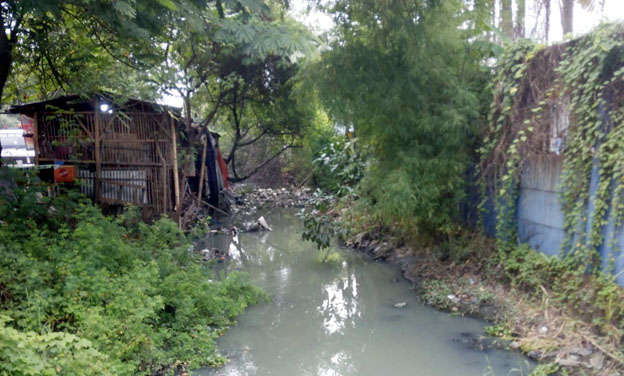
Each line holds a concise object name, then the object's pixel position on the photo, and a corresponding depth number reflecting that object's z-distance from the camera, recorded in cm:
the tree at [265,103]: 1149
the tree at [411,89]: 569
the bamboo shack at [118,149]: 849
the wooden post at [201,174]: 1068
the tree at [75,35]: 441
